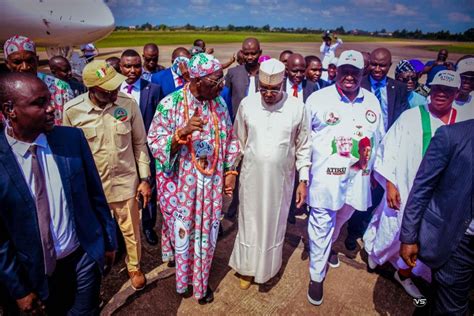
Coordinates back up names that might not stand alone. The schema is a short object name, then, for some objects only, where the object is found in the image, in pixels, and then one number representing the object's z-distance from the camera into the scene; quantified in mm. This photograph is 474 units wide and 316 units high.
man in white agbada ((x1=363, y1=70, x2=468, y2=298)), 2908
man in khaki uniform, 2641
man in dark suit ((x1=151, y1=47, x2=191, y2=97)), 4309
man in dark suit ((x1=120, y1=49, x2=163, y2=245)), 3756
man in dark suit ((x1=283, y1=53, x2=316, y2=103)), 4309
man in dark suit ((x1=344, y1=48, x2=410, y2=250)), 3961
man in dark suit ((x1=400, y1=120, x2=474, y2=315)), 2008
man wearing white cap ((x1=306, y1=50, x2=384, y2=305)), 3051
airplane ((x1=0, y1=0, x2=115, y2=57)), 11734
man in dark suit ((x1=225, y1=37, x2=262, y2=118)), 4453
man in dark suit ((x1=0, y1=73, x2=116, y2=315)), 1700
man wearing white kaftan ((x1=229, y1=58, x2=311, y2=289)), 2873
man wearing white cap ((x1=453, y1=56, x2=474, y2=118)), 3498
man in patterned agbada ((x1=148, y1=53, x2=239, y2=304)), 2549
